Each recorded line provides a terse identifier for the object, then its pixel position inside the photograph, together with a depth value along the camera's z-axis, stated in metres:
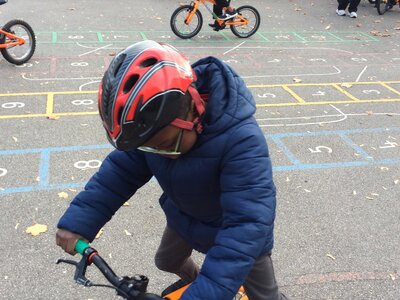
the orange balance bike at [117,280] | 1.44
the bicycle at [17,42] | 7.29
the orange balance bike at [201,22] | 9.74
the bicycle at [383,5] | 13.61
